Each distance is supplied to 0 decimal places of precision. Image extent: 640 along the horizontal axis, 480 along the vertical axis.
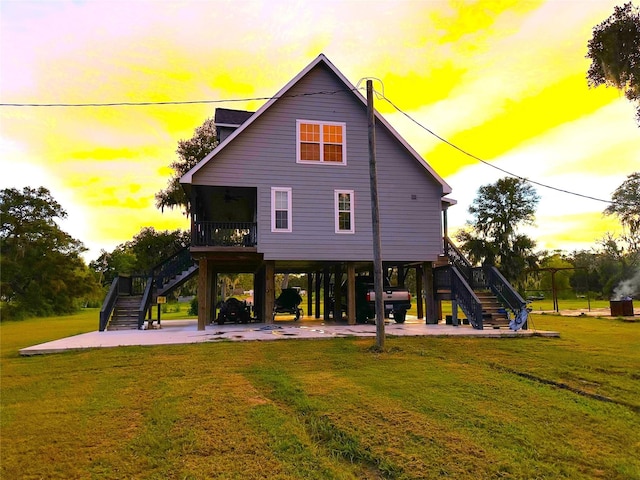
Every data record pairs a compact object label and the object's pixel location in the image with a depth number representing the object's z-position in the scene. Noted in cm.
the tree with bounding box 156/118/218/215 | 2883
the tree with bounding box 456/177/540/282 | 3572
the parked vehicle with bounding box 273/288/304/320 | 1891
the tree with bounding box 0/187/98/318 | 2959
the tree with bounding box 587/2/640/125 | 1322
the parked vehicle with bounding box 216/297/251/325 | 1677
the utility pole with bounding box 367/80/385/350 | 937
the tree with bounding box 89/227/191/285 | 3812
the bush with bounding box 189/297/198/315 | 2632
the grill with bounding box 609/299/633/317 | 1989
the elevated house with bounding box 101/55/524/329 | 1417
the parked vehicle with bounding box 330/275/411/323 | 1571
